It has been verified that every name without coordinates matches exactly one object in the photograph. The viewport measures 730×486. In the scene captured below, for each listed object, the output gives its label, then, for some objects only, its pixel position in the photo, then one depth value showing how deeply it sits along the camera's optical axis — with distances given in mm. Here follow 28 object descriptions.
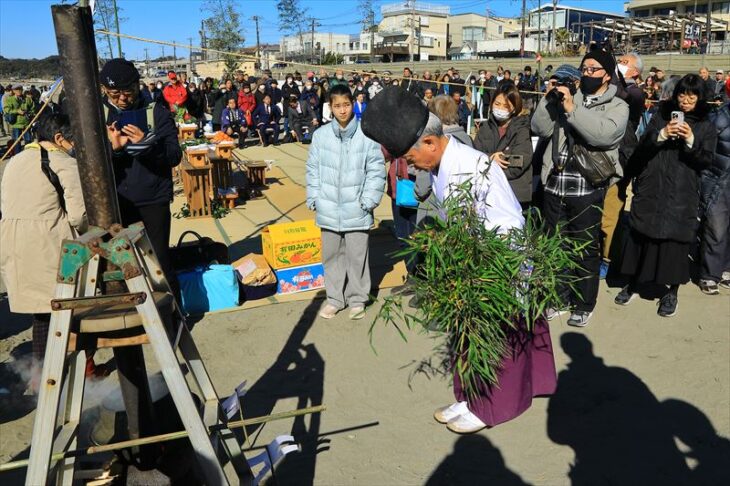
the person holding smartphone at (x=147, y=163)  3953
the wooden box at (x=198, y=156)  8812
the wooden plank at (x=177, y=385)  1813
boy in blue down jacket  4852
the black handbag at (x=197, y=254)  5438
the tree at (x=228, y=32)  32312
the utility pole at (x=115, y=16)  19186
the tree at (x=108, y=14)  18744
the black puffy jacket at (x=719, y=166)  5359
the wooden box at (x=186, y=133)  11756
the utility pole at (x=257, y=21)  64738
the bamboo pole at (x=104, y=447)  1849
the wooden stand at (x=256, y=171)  10195
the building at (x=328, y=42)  100188
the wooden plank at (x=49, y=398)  1673
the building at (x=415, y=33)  71988
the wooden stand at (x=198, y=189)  8609
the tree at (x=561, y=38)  44819
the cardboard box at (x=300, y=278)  5746
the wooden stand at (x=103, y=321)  1706
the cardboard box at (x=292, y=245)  5688
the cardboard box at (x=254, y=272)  5551
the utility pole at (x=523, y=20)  38478
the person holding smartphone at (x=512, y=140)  5008
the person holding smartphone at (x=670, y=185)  4777
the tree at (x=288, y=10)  42250
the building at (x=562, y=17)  65238
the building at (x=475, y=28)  86875
